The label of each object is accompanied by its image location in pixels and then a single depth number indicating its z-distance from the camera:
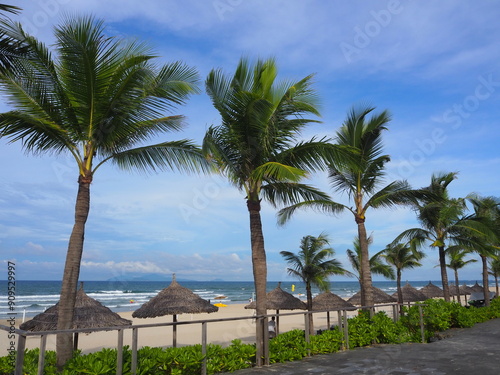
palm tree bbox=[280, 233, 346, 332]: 22.77
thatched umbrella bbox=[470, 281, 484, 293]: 44.09
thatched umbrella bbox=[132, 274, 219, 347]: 15.34
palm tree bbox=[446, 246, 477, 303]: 35.42
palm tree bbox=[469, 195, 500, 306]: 19.06
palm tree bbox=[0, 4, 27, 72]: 6.35
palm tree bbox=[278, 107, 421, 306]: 14.80
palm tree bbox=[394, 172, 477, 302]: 20.58
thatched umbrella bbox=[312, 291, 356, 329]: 21.84
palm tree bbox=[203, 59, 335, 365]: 10.06
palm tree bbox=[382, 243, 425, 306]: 31.32
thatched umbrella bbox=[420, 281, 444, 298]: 34.80
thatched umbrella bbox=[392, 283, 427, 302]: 30.50
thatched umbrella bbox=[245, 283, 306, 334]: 19.98
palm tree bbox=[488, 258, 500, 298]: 41.24
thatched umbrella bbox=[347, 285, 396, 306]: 25.34
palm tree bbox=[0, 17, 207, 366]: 7.57
